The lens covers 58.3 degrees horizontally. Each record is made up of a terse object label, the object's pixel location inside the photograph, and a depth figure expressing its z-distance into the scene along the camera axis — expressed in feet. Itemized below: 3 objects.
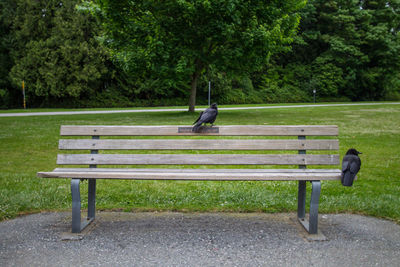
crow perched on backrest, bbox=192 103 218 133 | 12.34
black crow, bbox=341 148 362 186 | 10.85
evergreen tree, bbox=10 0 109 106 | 87.86
